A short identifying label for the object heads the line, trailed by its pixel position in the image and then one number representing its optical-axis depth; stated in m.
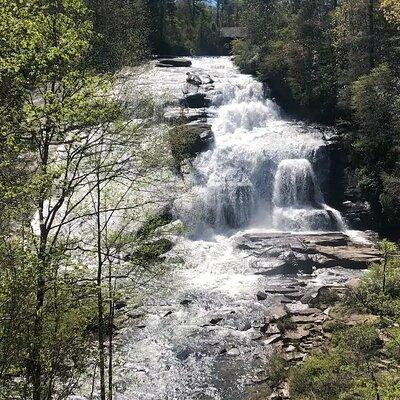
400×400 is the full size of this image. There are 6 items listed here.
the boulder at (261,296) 19.98
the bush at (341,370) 12.00
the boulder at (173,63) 48.17
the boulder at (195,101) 36.44
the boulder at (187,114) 32.91
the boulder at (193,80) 39.53
